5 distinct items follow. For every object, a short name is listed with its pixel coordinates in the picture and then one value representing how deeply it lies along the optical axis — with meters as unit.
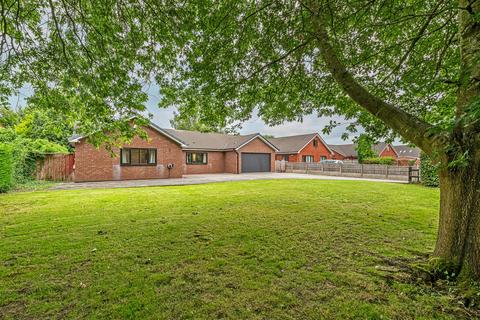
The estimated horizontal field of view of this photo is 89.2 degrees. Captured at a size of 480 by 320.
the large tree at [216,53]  4.68
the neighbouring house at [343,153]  41.22
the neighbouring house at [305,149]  33.00
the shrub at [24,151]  12.37
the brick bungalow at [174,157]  16.08
